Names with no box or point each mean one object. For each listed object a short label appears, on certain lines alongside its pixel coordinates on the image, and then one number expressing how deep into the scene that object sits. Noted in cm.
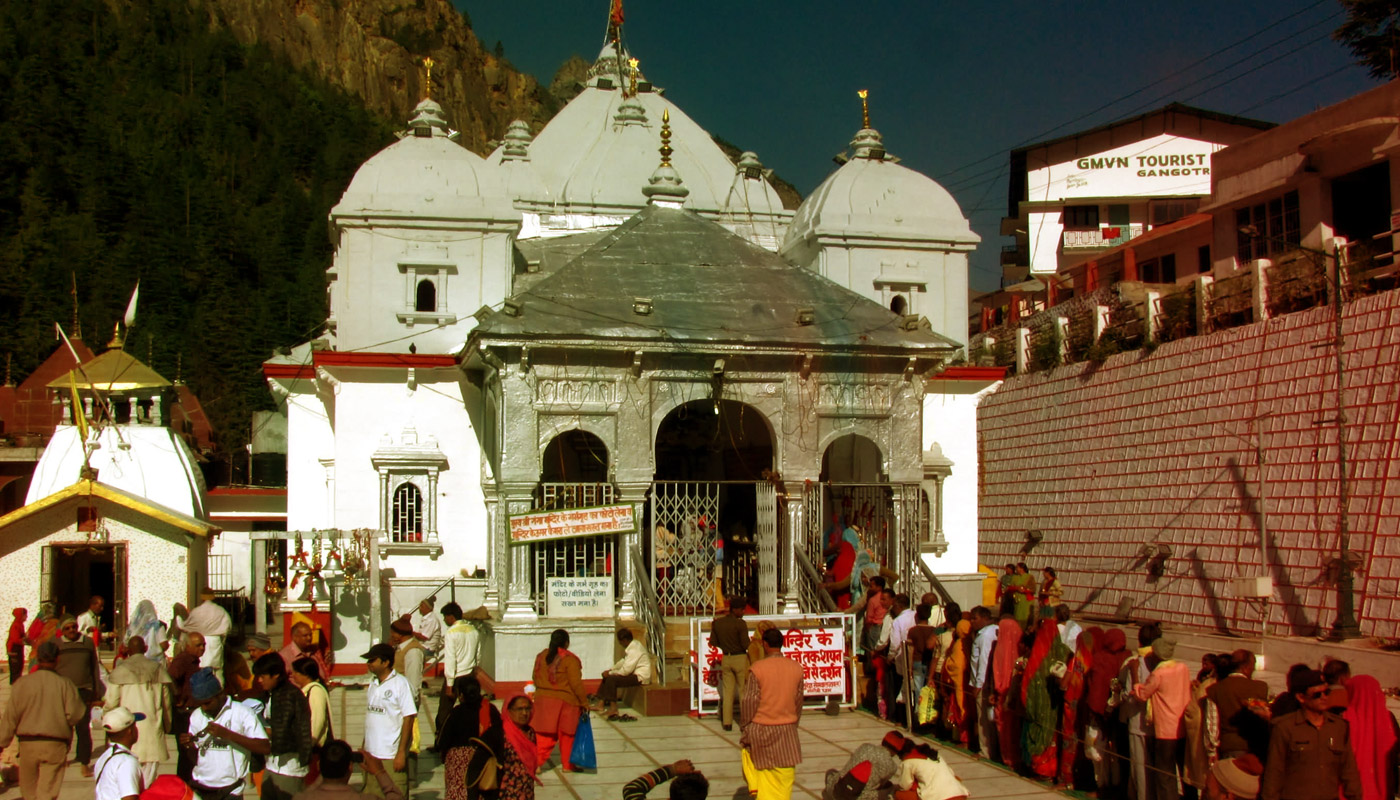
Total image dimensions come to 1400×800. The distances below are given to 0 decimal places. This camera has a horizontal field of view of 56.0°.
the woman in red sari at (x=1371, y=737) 883
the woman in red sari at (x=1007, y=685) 1187
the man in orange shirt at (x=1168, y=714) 1000
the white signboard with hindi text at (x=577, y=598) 1650
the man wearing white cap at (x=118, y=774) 786
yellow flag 2352
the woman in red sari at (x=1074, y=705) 1114
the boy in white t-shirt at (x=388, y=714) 934
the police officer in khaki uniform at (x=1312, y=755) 836
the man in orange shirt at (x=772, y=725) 950
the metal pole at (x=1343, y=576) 1766
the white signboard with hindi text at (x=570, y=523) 1667
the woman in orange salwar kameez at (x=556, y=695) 1155
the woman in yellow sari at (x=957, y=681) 1280
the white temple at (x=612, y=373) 1709
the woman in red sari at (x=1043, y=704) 1133
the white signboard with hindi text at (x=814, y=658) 1455
